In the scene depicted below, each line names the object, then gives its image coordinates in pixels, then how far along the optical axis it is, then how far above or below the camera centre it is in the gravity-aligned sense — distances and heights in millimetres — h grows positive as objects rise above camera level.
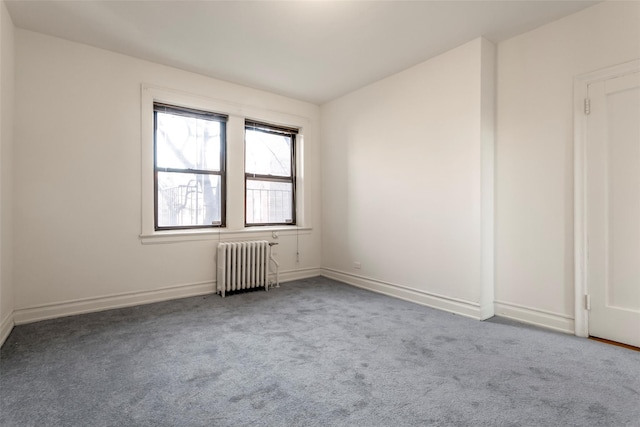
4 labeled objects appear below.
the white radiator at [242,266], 3949 -662
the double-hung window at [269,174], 4520 +591
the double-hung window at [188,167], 3791 +590
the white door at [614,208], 2398 +39
